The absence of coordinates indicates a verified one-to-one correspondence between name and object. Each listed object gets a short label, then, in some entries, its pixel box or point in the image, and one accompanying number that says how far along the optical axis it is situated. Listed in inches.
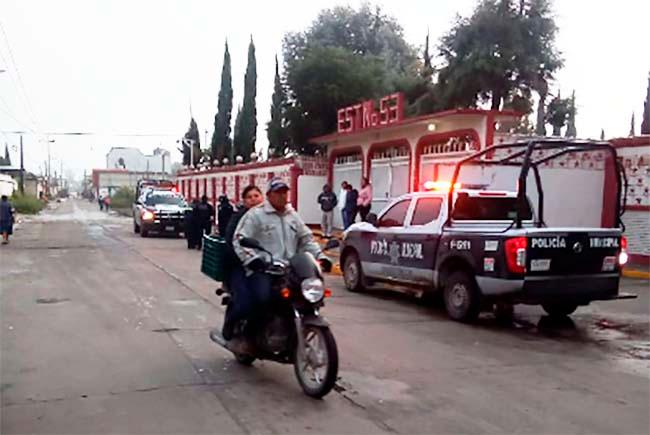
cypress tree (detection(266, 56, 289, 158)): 1289.4
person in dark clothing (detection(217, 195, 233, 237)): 751.7
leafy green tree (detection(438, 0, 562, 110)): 1143.0
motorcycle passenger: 222.7
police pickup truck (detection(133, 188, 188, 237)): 949.2
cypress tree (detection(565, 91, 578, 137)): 1343.5
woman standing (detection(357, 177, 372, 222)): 751.1
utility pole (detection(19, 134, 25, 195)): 2488.9
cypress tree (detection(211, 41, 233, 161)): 2032.5
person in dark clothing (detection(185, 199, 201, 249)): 782.5
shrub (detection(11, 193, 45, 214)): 1871.3
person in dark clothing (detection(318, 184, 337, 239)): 820.0
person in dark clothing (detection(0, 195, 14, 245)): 791.1
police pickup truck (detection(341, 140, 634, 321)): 315.3
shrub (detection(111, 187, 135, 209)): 2620.6
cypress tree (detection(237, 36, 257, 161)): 1798.5
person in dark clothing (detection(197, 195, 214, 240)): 784.9
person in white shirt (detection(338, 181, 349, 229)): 792.9
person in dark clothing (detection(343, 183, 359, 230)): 784.9
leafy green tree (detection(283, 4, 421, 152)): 1189.7
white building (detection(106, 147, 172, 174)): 5206.7
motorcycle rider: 220.5
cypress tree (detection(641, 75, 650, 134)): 954.1
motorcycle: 206.8
